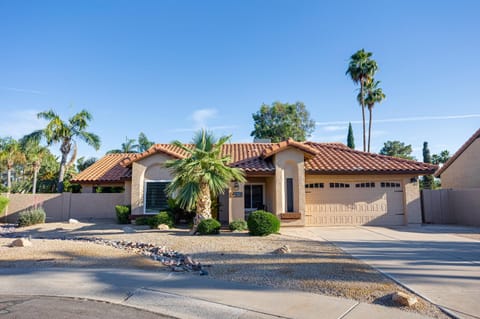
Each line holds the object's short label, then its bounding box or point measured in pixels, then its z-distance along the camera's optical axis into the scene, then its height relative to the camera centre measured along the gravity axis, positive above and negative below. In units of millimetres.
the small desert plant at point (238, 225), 14619 -1487
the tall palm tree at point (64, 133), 23797 +4397
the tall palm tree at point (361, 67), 31297 +11572
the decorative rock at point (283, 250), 9555 -1722
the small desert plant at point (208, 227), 13430 -1429
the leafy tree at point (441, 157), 41666 +4072
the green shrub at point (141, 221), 17109 -1477
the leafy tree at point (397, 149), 49344 +6104
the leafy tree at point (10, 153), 32631 +4075
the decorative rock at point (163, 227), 15425 -1614
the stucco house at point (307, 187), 16406 +203
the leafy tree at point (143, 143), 41000 +6119
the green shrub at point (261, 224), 12766 -1263
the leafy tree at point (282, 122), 39250 +8334
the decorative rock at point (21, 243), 10986 -1640
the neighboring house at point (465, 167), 20609 +1456
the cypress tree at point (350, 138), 38062 +6032
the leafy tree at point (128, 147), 39647 +5518
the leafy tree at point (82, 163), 37938 +3442
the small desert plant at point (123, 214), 17875 -1149
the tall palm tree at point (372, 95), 32812 +9370
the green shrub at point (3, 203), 20047 -543
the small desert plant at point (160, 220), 15609 -1310
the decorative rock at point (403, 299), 5293 -1774
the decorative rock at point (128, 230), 14861 -1706
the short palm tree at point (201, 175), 13672 +717
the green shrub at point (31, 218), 17969 -1310
